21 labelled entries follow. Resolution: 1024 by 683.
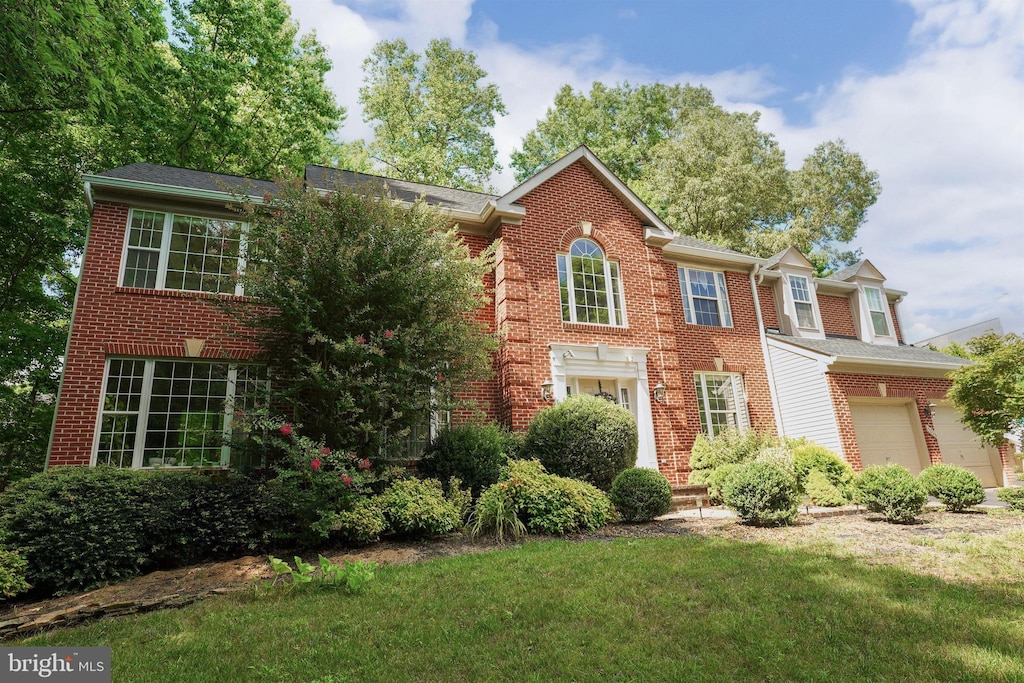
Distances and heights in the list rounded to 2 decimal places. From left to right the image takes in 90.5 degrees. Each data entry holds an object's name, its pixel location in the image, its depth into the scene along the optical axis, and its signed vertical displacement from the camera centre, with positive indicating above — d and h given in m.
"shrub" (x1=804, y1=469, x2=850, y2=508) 10.07 -0.92
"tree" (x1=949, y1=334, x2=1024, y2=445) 10.74 +1.06
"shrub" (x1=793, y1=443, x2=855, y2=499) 10.88 -0.44
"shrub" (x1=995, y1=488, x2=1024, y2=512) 8.78 -1.07
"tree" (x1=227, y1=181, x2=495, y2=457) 8.05 +2.47
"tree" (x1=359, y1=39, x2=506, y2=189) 25.36 +17.65
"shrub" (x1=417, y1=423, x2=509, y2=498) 8.95 +0.08
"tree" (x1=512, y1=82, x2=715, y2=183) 27.14 +17.75
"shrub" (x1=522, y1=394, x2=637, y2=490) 9.50 +0.27
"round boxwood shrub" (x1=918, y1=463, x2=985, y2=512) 9.05 -0.86
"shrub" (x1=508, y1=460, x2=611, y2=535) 7.68 -0.71
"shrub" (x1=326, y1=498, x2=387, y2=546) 6.84 -0.76
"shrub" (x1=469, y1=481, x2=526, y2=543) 7.47 -0.82
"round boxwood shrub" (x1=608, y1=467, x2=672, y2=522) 8.45 -0.70
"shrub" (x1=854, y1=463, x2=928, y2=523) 8.09 -0.81
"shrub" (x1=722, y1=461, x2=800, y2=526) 8.02 -0.76
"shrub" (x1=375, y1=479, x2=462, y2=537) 7.27 -0.68
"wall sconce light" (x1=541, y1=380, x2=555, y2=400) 11.14 +1.41
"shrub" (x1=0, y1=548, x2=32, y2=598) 5.34 -0.96
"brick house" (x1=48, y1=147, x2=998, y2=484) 9.30 +3.11
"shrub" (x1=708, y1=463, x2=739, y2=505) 10.83 -0.68
